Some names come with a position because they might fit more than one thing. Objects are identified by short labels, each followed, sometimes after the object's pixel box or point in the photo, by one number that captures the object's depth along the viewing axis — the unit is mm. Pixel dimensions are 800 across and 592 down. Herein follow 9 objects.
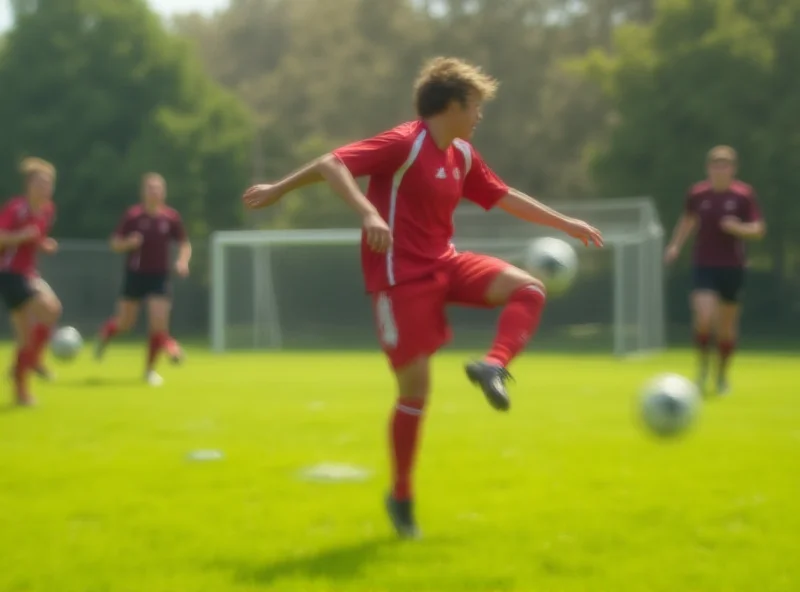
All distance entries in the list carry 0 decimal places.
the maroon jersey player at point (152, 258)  15422
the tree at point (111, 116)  39812
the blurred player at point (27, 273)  12195
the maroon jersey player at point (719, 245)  13320
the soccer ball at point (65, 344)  16516
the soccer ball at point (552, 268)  7730
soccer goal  24594
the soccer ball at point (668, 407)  6855
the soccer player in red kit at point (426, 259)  5961
